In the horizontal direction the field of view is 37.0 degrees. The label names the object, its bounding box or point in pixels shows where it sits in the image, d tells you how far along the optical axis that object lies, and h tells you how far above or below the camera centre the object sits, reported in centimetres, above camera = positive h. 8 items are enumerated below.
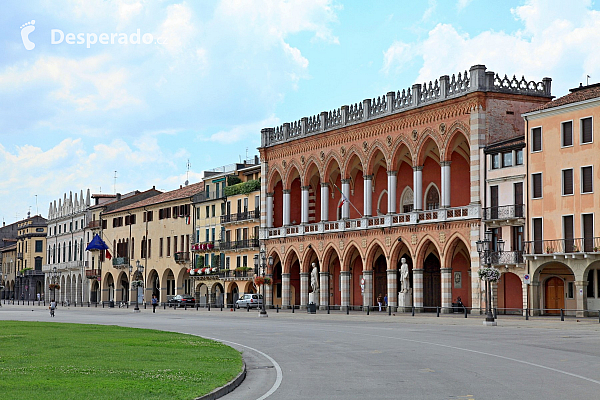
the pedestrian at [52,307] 6298 -269
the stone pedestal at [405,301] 6250 -230
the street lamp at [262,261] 7341 +65
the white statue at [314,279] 7144 -85
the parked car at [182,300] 8762 -314
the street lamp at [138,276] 9581 -84
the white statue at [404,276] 6178 -58
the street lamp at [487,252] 4286 +91
